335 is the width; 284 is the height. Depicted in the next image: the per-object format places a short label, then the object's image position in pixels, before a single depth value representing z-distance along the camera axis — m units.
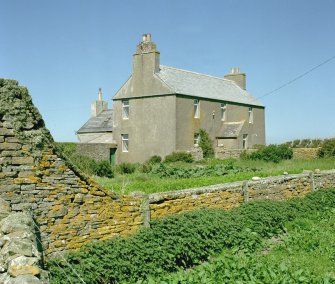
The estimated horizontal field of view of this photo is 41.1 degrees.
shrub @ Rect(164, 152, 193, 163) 30.14
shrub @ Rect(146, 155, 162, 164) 32.19
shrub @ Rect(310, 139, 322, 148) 33.29
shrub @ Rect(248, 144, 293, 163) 29.86
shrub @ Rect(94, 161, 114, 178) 22.05
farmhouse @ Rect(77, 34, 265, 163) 32.81
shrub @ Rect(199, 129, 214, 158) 34.06
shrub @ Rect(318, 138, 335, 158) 30.73
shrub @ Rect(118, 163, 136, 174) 25.49
